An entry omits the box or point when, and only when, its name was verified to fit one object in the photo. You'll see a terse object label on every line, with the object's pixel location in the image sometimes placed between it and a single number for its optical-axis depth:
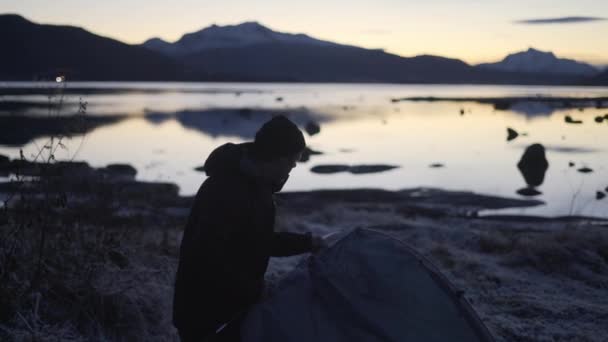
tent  3.21
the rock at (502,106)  71.07
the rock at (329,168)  22.44
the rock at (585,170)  23.61
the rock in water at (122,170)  19.75
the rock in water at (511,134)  36.93
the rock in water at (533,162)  23.98
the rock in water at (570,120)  48.92
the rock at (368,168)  22.53
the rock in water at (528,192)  18.88
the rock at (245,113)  50.42
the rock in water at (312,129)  38.14
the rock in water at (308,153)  25.69
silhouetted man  2.97
